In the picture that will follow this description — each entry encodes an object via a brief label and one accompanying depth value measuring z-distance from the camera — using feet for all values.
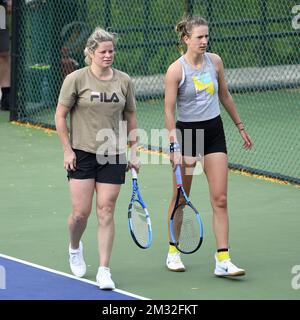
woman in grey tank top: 59.36
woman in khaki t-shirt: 57.41
